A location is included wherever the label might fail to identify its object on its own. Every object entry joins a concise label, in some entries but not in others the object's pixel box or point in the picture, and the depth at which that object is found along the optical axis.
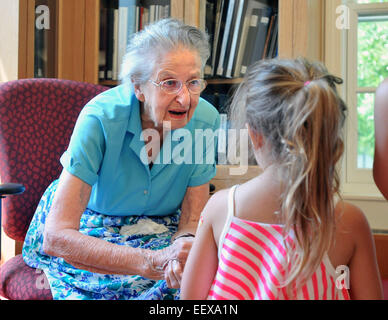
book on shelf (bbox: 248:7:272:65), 2.06
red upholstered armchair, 1.54
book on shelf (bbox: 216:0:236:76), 2.12
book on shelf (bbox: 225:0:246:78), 2.11
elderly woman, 1.24
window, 2.22
